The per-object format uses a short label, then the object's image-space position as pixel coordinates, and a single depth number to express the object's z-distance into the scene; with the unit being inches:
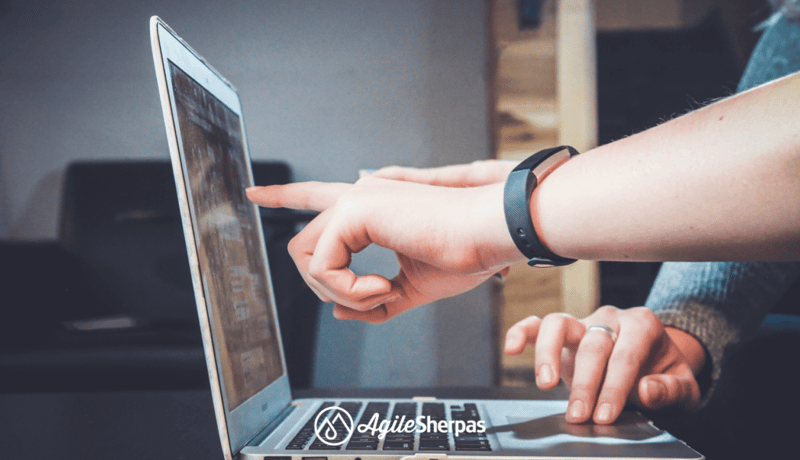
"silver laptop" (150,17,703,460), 15.3
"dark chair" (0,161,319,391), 49.8
